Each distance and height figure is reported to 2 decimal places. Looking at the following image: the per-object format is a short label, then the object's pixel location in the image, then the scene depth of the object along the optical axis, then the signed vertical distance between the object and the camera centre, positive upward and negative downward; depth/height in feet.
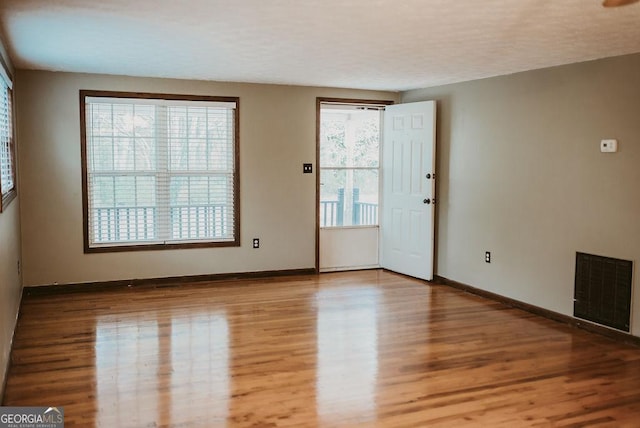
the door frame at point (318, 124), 22.00 +2.20
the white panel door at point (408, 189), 20.99 -0.24
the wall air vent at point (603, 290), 14.48 -2.74
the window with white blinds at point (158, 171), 19.43 +0.34
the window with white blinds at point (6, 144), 13.56 +0.90
